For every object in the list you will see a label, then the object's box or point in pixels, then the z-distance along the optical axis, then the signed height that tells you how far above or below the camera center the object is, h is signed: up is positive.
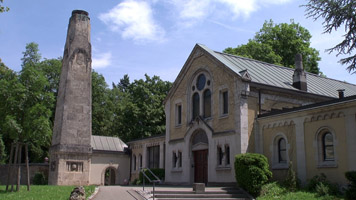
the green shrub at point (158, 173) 29.91 -0.78
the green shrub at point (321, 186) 16.92 -0.99
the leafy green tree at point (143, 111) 46.19 +6.17
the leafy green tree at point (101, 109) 50.47 +6.98
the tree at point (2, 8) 13.58 +5.34
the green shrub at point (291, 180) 18.66 -0.81
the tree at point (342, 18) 17.27 +6.54
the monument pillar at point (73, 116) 24.77 +2.96
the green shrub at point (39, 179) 32.06 -1.41
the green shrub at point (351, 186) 15.15 -0.86
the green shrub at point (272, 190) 18.42 -1.26
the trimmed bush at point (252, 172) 18.84 -0.41
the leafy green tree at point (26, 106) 35.16 +5.08
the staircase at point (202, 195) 17.44 -1.47
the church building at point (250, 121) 18.83 +2.40
